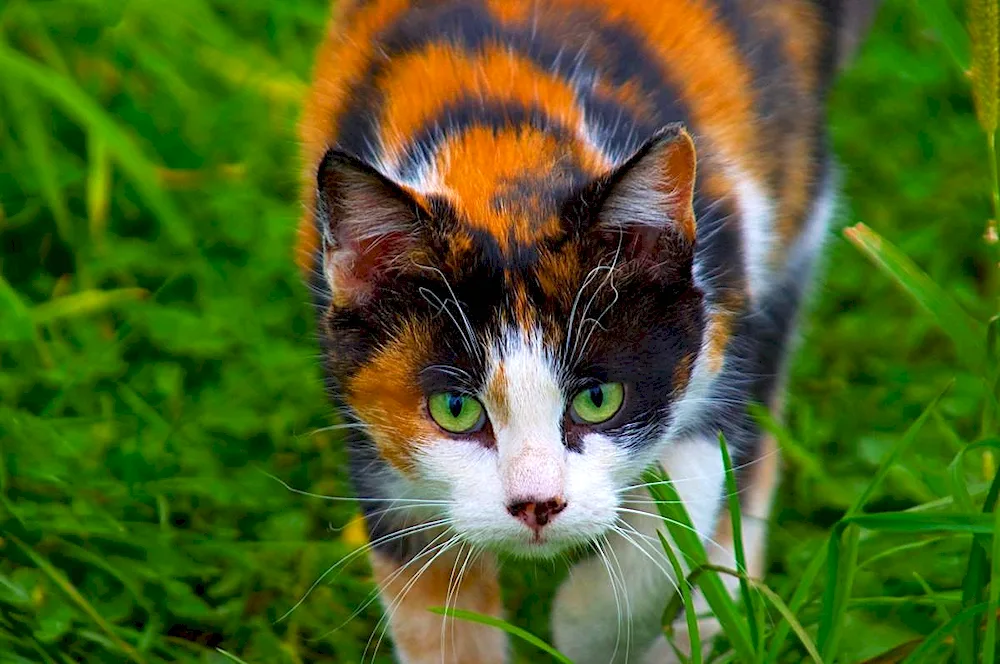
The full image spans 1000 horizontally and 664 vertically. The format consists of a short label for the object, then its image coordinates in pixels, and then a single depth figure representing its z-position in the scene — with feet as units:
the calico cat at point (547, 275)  14.07
